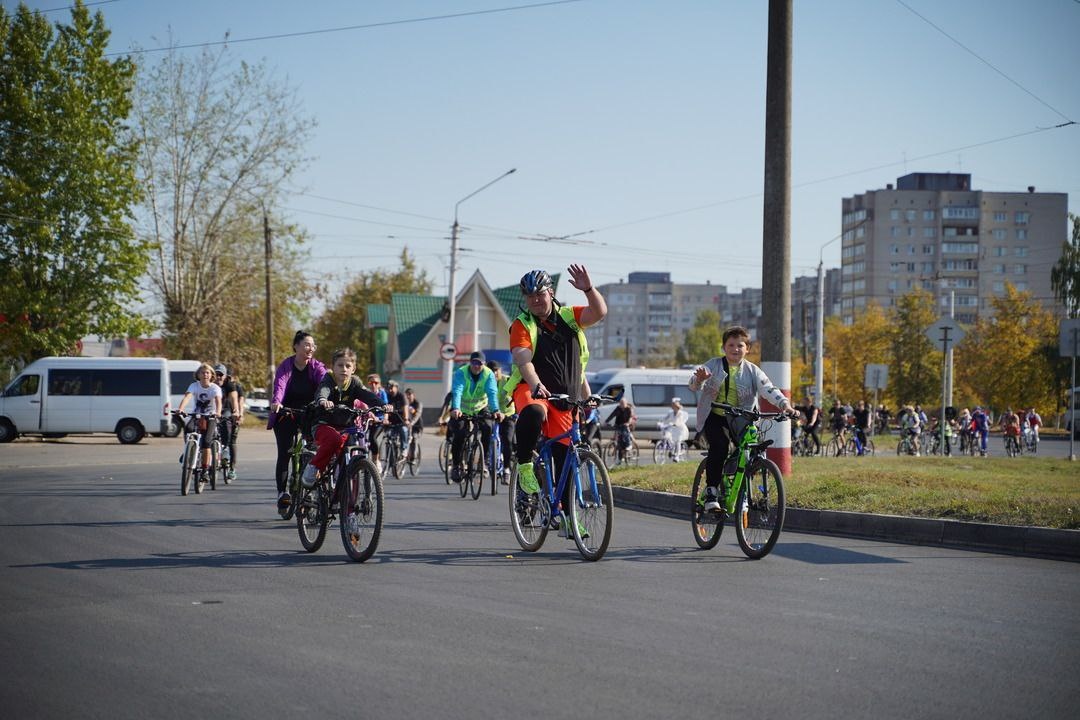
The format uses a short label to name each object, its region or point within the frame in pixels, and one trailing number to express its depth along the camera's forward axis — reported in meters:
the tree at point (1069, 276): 64.50
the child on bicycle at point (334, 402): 8.96
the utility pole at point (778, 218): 14.26
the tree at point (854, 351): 77.00
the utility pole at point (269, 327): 43.41
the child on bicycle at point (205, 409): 15.87
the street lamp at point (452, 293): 39.11
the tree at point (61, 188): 37.06
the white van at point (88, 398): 33.62
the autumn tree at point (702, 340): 150.12
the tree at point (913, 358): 70.88
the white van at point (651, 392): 39.44
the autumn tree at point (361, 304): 85.00
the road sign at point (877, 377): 34.56
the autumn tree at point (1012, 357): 66.81
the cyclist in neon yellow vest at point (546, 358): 8.37
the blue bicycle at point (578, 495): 8.23
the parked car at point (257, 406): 66.08
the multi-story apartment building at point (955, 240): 133.50
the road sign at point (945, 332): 23.42
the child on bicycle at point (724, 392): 9.11
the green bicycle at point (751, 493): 8.67
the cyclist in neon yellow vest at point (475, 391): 15.28
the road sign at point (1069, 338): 23.14
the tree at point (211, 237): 45.25
